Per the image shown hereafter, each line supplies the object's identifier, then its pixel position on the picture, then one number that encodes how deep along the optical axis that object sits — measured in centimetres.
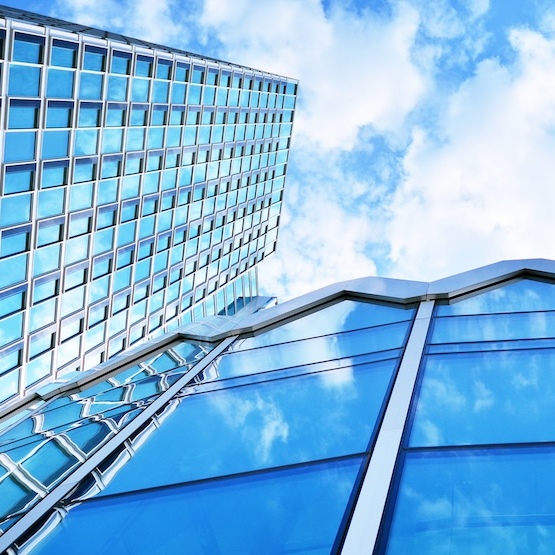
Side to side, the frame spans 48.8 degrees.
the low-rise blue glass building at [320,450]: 489
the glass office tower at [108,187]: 3094
